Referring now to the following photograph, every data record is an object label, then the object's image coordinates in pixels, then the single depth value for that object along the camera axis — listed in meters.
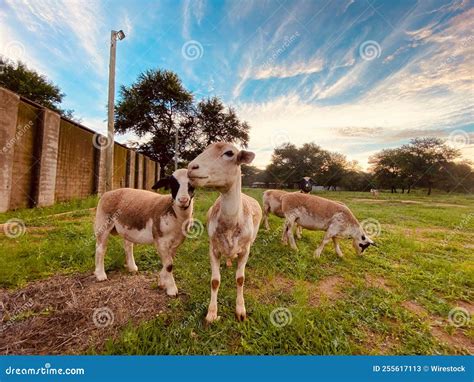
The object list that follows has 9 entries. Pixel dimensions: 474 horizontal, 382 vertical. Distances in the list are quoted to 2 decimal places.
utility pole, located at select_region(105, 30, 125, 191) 10.88
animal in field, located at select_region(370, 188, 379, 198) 36.87
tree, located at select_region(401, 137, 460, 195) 43.22
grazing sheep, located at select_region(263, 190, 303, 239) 8.06
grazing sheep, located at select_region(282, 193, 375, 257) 6.02
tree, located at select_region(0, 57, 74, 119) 24.91
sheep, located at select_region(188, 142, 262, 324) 2.62
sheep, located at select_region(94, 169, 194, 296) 3.29
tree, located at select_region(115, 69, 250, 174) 24.98
